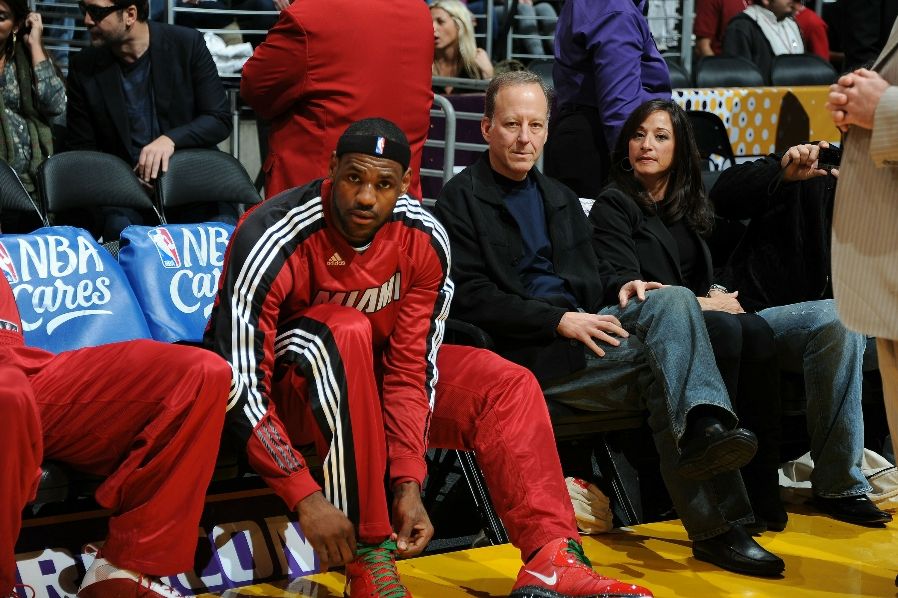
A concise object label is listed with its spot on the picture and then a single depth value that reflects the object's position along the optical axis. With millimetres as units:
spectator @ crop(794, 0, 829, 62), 20187
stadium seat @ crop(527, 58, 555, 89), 14297
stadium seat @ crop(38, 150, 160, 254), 9492
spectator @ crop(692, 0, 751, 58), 19219
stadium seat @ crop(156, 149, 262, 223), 10102
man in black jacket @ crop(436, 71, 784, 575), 7988
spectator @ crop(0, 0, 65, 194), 10094
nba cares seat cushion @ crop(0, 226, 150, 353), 7855
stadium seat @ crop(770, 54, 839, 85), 17562
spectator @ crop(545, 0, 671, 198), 10641
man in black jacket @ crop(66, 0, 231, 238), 10297
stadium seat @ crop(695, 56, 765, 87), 16562
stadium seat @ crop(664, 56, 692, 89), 15992
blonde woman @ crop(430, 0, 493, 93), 14125
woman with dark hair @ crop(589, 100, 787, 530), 8687
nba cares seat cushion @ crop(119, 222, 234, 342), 8516
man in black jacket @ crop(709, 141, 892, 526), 8977
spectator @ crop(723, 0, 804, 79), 18109
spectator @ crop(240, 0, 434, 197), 9258
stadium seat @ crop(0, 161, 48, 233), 9242
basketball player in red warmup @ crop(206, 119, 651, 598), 6727
